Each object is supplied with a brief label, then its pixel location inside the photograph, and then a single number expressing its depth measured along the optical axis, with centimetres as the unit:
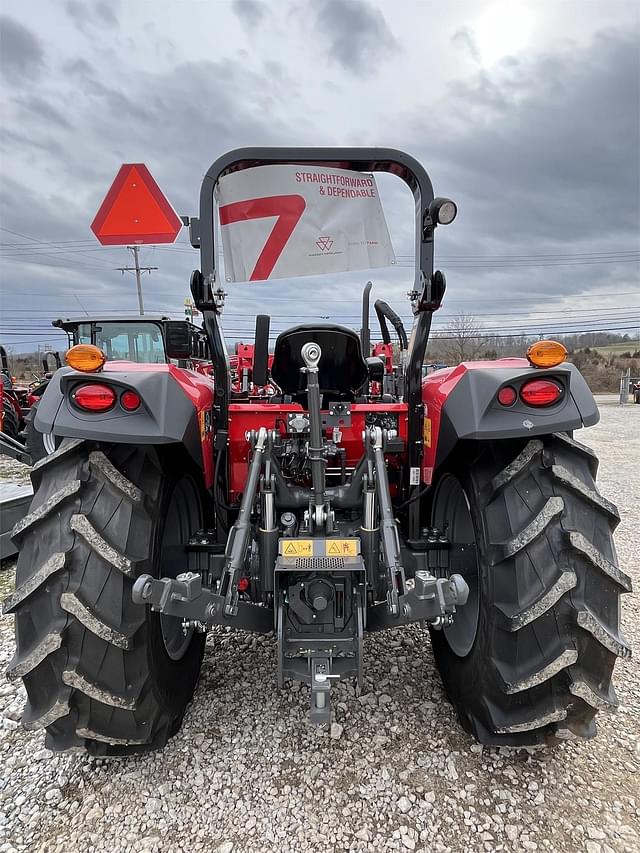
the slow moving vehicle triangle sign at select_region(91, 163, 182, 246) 375
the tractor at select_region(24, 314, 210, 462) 787
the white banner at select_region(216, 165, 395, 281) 232
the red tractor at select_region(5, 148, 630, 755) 184
